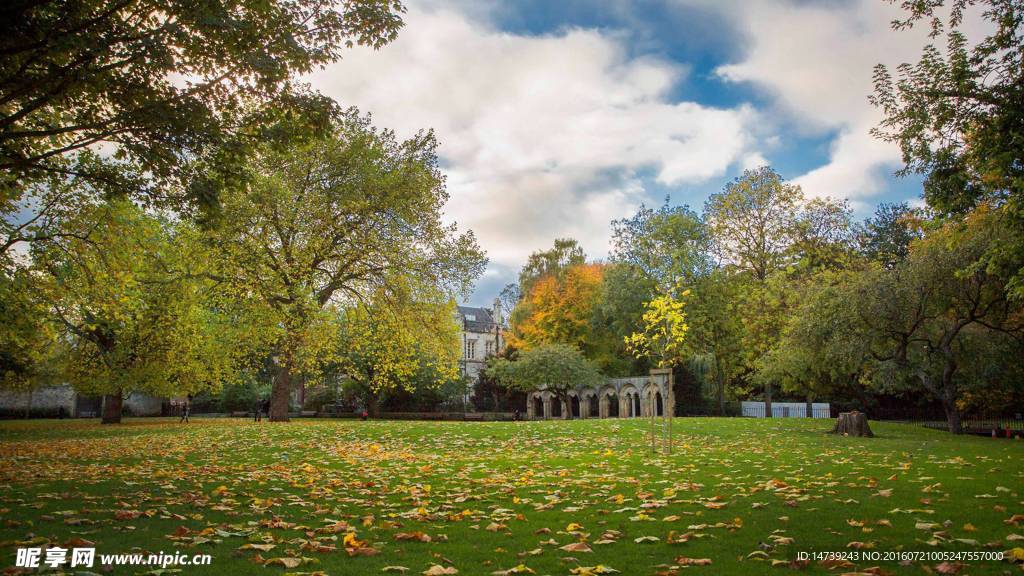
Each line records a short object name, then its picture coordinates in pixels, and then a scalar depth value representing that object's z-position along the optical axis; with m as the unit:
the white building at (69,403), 60.22
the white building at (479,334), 89.50
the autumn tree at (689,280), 45.94
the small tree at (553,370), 46.06
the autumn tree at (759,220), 43.78
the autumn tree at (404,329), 26.62
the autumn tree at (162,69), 9.20
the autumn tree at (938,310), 20.80
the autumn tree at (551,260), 61.91
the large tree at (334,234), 23.86
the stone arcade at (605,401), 49.03
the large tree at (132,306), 18.41
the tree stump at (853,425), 22.78
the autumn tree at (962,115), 11.94
